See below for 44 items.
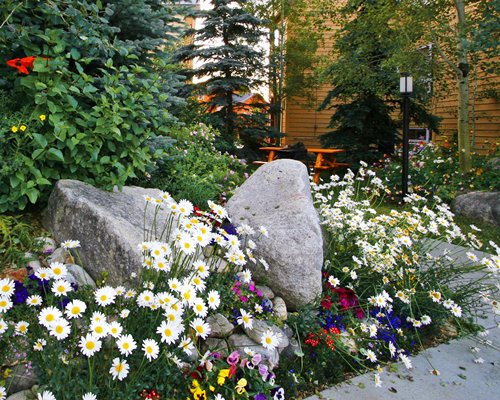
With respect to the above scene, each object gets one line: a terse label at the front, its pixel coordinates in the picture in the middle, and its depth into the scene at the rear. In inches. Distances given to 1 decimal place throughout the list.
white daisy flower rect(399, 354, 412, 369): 95.4
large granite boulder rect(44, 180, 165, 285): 96.2
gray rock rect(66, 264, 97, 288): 94.3
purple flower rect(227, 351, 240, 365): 77.0
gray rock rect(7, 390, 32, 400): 69.8
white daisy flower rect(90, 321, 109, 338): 62.9
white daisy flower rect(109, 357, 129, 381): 63.9
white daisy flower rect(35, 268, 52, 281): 73.6
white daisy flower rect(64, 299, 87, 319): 65.6
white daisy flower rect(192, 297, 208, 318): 71.8
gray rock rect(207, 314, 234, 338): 89.0
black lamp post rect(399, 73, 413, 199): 274.4
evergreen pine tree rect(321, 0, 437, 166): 315.6
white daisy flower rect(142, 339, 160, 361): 65.4
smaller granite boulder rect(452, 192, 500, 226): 251.3
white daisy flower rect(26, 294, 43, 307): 74.0
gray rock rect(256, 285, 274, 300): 107.4
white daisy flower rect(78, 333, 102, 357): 61.7
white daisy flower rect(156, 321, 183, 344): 66.4
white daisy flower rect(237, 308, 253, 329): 80.6
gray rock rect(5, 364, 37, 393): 72.4
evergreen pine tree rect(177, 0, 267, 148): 410.4
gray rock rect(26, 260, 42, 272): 98.3
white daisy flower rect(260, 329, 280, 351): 77.3
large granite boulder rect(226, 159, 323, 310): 106.6
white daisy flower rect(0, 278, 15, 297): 70.9
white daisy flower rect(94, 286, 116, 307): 70.3
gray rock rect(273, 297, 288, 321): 101.6
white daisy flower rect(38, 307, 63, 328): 64.2
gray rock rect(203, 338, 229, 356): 85.5
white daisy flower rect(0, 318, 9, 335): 67.9
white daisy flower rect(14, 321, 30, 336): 69.2
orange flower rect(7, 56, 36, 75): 104.2
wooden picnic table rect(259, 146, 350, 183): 354.9
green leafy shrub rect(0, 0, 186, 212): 106.5
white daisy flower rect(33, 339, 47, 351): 66.7
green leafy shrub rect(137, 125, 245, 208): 151.3
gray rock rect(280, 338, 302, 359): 97.4
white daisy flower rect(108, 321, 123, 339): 65.4
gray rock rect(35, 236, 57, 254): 104.2
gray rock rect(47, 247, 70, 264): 100.8
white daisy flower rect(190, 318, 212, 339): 72.3
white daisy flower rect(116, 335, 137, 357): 63.9
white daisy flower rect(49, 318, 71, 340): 63.5
